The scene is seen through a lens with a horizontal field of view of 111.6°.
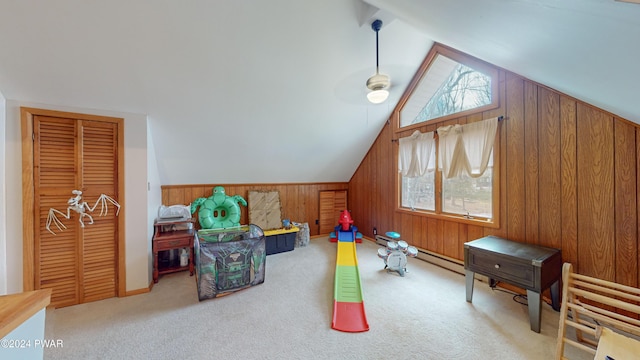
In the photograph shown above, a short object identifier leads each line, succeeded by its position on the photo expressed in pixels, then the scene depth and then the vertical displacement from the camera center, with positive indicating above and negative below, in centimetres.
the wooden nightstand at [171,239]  273 -75
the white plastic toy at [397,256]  292 -104
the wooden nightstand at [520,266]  180 -79
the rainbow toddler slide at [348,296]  192 -125
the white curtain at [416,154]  324 +39
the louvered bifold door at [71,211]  214 -25
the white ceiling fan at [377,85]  232 +103
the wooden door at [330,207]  481 -62
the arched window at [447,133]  269 +65
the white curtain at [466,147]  258 +40
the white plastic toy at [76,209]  217 -29
